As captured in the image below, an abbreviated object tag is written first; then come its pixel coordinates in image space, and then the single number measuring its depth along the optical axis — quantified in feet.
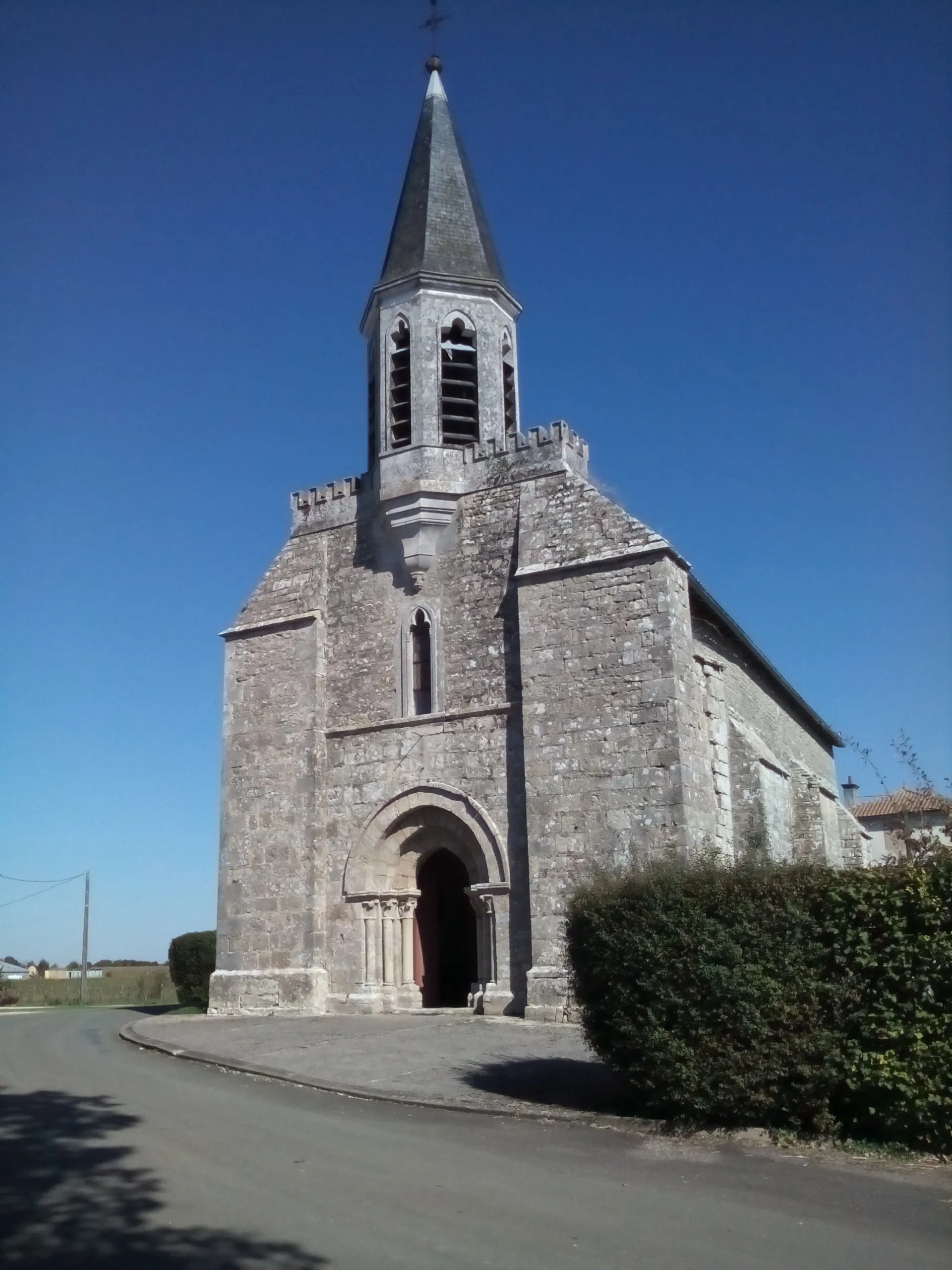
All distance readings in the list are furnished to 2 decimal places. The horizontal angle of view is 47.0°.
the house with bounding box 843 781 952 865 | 114.62
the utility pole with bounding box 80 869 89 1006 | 117.70
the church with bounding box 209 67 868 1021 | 50.65
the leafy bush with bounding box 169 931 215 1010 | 75.15
